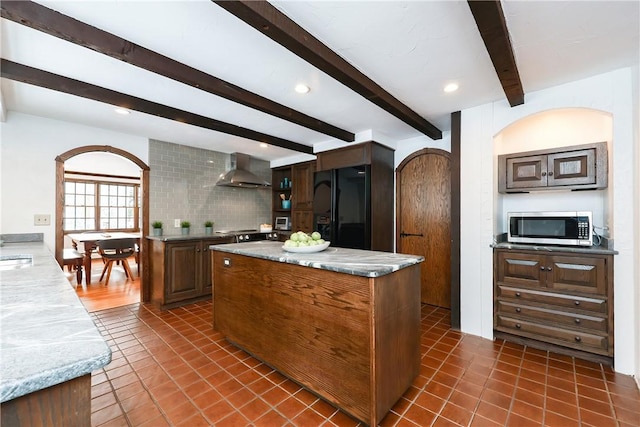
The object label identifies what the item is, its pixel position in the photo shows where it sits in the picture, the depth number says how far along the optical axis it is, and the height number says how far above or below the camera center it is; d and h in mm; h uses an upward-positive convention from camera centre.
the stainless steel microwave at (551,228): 2426 -127
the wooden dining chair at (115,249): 4662 -605
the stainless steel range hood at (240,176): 4625 +667
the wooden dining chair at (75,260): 4457 -742
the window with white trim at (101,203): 7027 +332
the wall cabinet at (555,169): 2432 +433
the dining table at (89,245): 4846 -545
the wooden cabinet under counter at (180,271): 3645 -776
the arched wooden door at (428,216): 3705 -22
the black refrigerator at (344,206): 3736 +129
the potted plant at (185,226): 4242 -171
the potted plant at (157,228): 3975 -188
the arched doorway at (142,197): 3299 +239
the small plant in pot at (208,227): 4551 -201
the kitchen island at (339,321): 1599 -723
